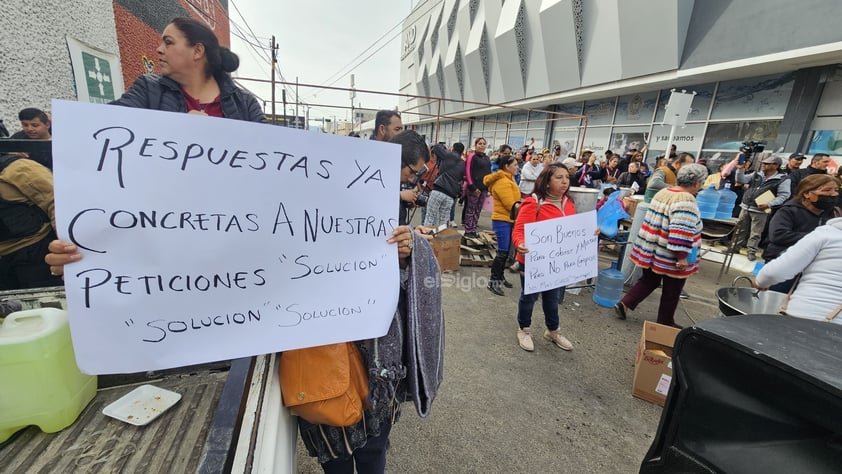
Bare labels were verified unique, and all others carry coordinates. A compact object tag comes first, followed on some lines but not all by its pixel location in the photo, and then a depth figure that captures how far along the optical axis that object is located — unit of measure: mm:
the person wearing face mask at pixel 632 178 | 8320
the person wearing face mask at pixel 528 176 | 6773
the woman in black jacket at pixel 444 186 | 5453
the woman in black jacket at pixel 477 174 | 6320
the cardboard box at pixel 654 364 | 2643
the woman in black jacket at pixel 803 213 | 3102
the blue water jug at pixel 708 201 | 7250
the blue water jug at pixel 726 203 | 7281
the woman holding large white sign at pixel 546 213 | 2986
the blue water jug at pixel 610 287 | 4395
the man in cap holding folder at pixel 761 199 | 5734
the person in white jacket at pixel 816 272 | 2133
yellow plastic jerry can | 808
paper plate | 935
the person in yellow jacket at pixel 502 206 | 4500
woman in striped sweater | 3166
